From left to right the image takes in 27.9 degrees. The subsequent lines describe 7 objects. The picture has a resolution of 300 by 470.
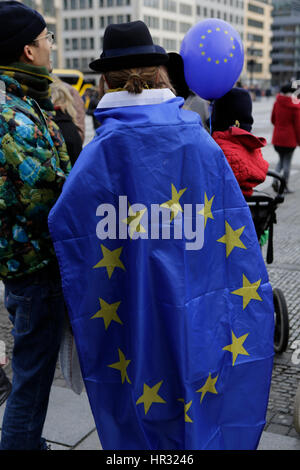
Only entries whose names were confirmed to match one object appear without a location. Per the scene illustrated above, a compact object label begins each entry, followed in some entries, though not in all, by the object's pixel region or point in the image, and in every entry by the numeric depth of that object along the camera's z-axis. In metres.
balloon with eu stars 3.89
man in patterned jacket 2.15
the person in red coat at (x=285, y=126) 9.77
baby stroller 3.81
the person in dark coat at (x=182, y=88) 4.15
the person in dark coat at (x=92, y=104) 15.38
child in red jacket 3.31
